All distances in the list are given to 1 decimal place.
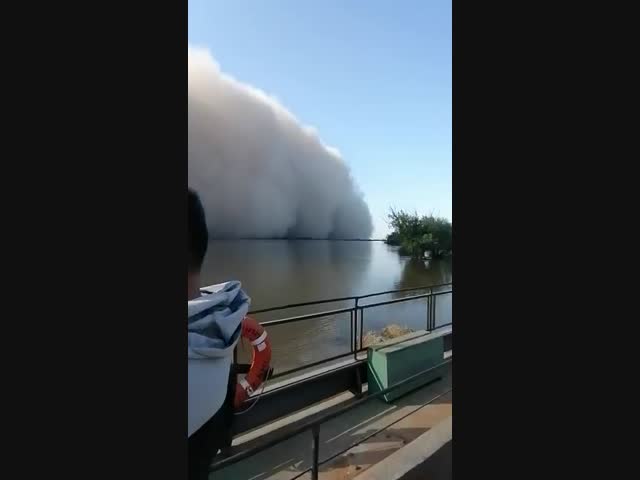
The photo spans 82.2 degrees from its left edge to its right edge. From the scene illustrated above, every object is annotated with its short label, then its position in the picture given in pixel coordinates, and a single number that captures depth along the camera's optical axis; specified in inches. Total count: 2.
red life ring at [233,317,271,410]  99.3
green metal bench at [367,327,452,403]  127.0
